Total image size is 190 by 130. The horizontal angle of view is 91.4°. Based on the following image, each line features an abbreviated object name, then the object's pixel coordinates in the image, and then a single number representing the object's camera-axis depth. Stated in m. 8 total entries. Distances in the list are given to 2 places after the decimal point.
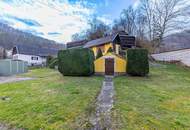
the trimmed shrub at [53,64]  15.50
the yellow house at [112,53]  9.85
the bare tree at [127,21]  22.37
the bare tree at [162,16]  16.75
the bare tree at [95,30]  22.01
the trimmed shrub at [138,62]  8.74
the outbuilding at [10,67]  11.34
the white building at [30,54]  23.45
